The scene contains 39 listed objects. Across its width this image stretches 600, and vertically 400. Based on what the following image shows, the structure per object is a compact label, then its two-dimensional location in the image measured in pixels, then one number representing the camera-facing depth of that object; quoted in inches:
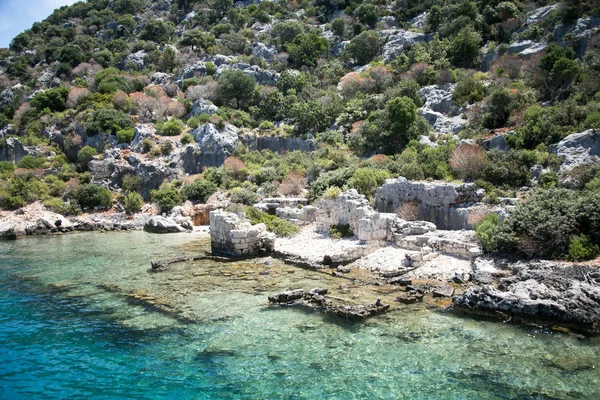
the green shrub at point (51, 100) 1998.0
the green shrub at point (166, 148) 1626.4
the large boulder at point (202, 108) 1860.2
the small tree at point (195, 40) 2637.8
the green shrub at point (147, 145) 1628.9
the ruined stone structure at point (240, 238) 781.9
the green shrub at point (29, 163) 1590.8
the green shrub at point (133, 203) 1389.0
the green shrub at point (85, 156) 1615.4
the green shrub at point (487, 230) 607.5
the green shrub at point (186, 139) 1669.5
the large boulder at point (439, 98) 1522.6
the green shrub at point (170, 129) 1750.7
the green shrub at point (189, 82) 2165.4
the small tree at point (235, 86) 1995.6
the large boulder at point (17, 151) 1710.1
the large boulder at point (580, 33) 1485.0
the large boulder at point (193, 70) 2264.0
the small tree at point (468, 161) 896.9
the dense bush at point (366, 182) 968.3
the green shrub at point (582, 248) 520.7
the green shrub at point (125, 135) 1665.8
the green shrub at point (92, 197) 1390.3
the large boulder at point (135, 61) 2507.9
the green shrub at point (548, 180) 768.5
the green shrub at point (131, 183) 1473.9
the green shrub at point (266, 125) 1830.7
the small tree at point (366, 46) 2359.7
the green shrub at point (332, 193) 888.3
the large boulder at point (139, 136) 1648.6
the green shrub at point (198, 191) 1358.4
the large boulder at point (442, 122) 1346.0
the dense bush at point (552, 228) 534.3
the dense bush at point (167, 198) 1333.7
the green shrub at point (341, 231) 823.1
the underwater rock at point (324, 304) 454.6
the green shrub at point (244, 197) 1199.1
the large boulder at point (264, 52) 2536.9
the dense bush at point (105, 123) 1694.1
